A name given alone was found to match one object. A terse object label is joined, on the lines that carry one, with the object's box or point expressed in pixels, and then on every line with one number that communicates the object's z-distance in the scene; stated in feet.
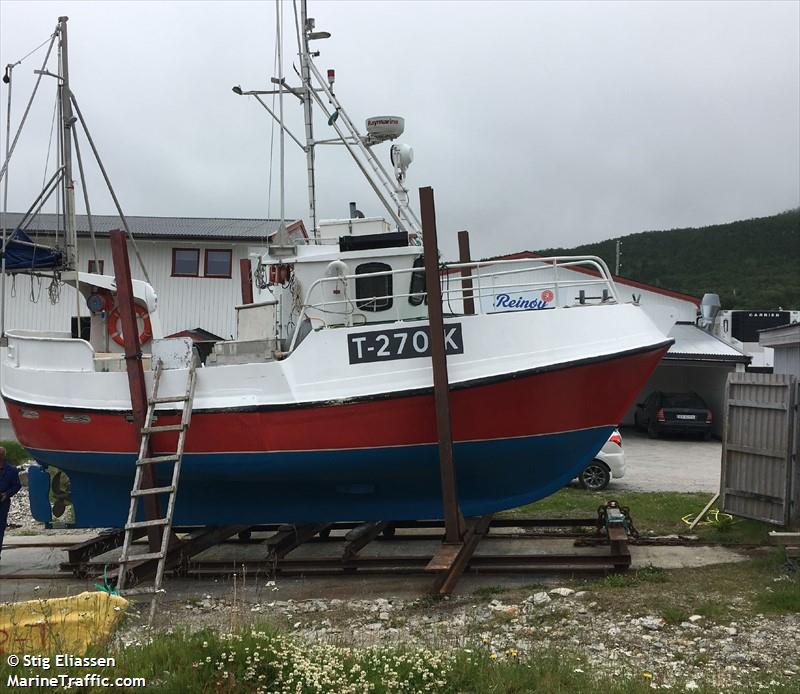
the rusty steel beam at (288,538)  28.71
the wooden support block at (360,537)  27.63
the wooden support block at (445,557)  23.89
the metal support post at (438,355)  25.31
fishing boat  26.73
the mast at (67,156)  33.68
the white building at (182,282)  71.77
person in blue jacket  29.22
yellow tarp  16.42
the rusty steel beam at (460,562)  23.98
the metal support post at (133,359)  27.99
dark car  71.10
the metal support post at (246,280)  37.04
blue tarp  34.65
